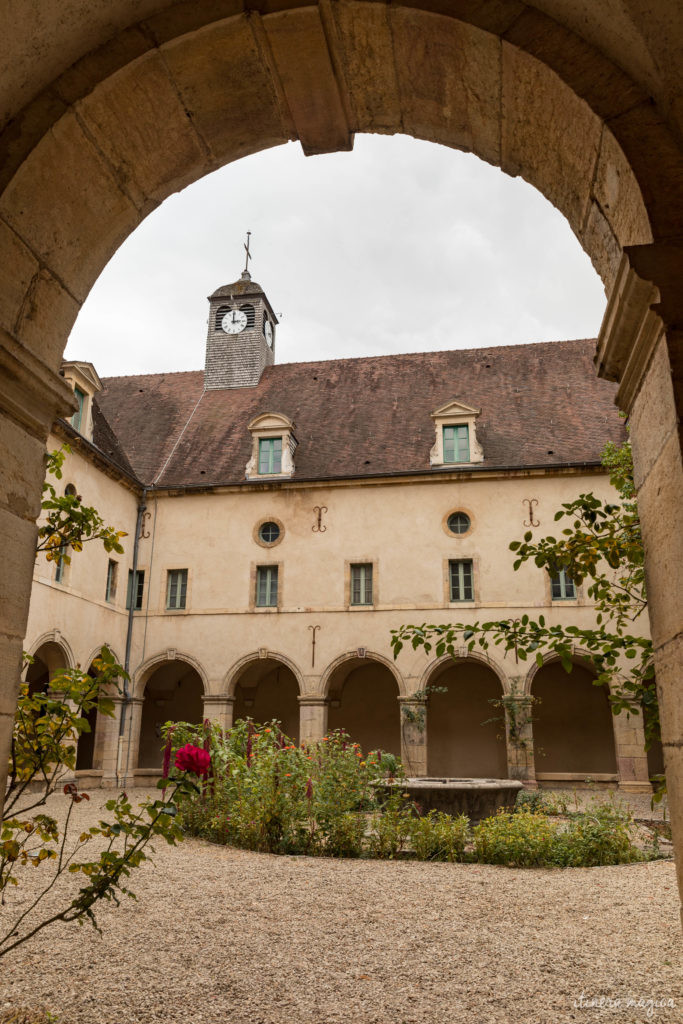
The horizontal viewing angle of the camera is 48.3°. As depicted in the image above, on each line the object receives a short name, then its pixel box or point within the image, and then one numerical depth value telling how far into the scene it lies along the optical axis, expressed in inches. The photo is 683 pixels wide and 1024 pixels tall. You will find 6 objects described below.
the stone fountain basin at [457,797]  342.6
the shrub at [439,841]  279.4
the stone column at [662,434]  82.9
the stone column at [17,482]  99.0
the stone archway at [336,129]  89.8
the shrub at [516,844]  271.4
